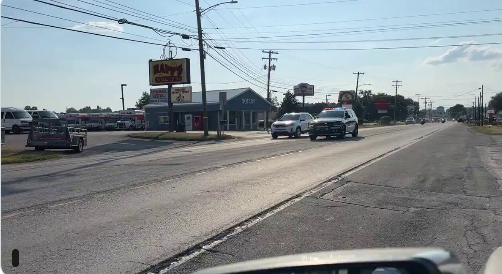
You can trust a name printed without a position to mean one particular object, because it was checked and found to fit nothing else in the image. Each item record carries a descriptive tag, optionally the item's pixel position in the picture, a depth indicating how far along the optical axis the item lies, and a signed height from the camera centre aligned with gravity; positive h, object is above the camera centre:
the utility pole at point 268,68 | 73.60 +6.22
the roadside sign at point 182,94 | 61.50 +2.17
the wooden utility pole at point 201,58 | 38.53 +3.95
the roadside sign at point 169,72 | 43.75 +3.40
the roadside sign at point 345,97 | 106.31 +2.70
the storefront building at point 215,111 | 63.19 +0.17
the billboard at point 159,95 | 74.25 +2.53
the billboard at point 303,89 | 92.72 +3.81
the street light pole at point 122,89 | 101.31 +4.75
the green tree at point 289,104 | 85.75 +1.18
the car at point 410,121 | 130.43 -2.72
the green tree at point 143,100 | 122.97 +3.13
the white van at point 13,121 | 46.03 -0.48
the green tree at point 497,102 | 147.12 +1.78
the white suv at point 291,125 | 39.66 -1.03
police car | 33.81 -0.81
